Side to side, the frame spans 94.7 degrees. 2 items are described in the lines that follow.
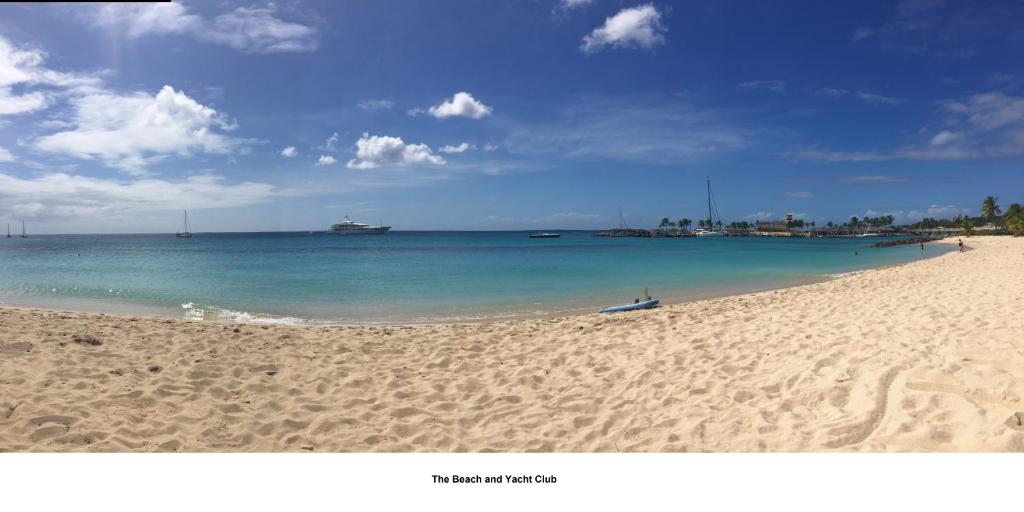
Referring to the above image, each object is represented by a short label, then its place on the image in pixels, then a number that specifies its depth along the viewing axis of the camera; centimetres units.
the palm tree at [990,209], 7794
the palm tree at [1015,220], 5888
